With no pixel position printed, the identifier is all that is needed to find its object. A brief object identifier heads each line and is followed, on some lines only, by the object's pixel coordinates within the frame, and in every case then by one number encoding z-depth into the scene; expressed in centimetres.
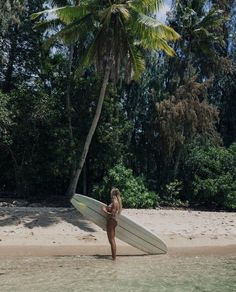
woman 1300
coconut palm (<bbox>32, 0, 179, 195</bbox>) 1980
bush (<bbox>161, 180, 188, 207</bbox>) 2411
